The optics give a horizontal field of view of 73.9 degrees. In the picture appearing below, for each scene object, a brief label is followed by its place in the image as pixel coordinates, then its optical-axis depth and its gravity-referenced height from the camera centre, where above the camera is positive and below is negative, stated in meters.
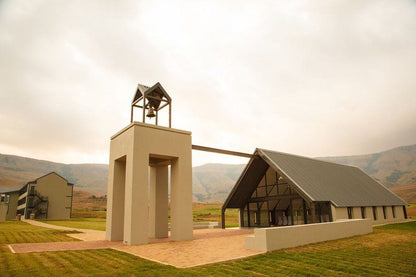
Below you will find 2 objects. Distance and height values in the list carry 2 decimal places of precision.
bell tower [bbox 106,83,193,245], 16.25 +1.24
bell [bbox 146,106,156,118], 19.20 +5.66
